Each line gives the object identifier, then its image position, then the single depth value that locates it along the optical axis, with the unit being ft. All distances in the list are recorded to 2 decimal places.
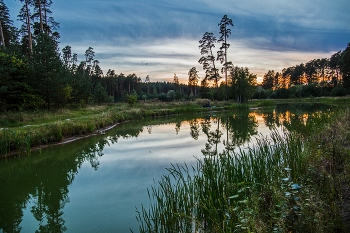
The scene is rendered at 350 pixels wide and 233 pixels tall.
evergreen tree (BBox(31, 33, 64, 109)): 57.62
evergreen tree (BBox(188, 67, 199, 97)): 227.61
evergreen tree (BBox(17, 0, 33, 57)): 64.69
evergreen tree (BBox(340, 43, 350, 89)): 147.34
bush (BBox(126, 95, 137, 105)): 104.72
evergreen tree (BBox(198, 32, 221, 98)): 132.05
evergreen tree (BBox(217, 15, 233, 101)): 119.96
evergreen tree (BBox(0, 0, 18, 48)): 89.76
